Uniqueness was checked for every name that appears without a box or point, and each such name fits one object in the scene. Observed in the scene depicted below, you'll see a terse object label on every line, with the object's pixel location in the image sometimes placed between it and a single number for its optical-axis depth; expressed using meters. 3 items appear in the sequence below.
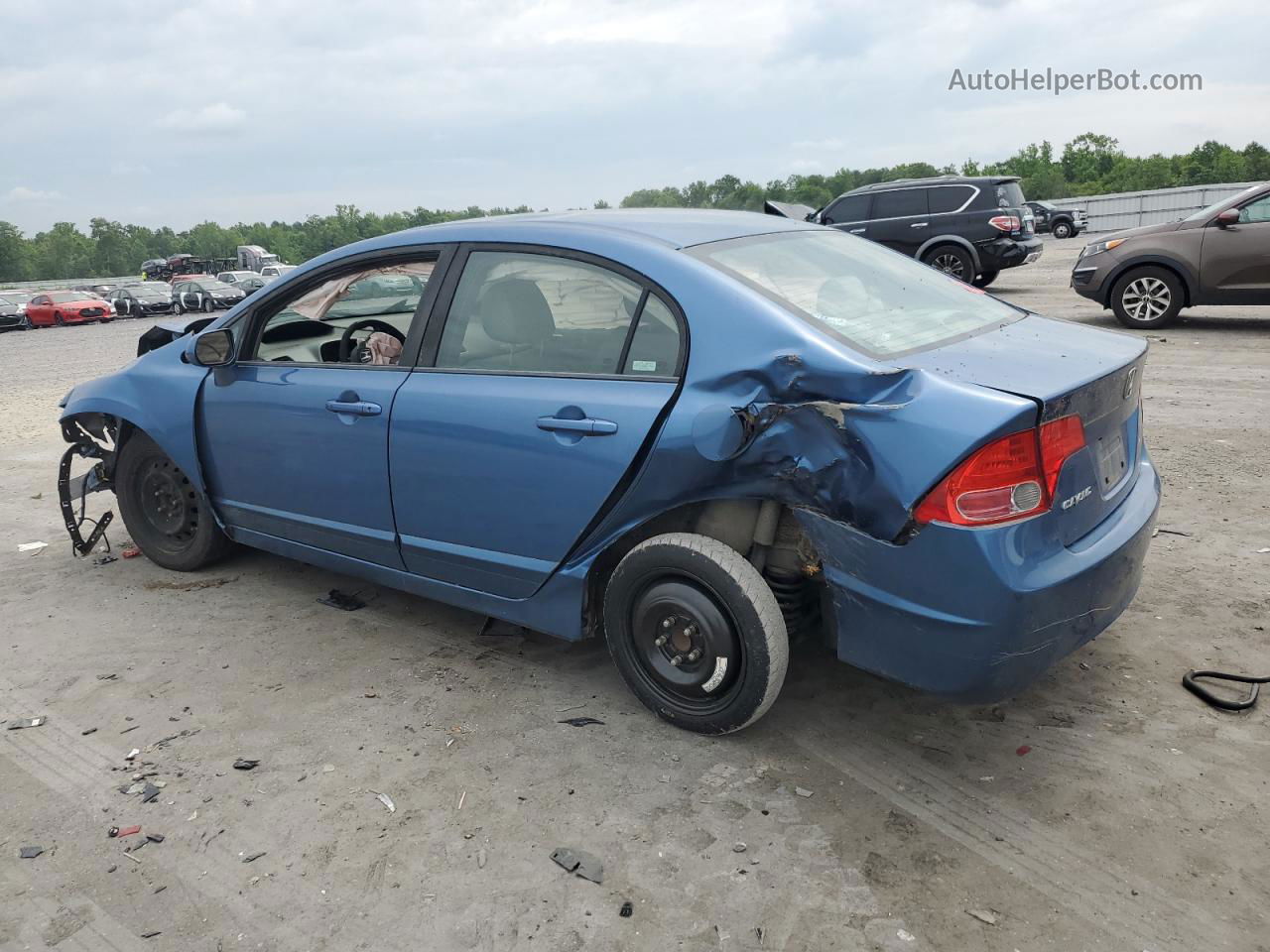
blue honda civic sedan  2.60
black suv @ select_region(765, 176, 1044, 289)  16.05
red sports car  33.97
